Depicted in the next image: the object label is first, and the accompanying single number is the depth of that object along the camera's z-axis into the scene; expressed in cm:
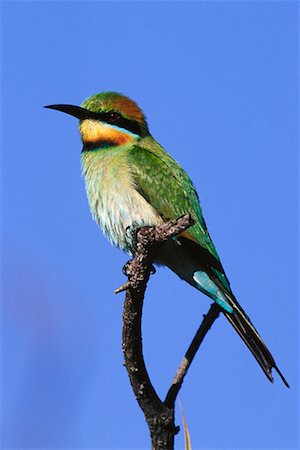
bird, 454
